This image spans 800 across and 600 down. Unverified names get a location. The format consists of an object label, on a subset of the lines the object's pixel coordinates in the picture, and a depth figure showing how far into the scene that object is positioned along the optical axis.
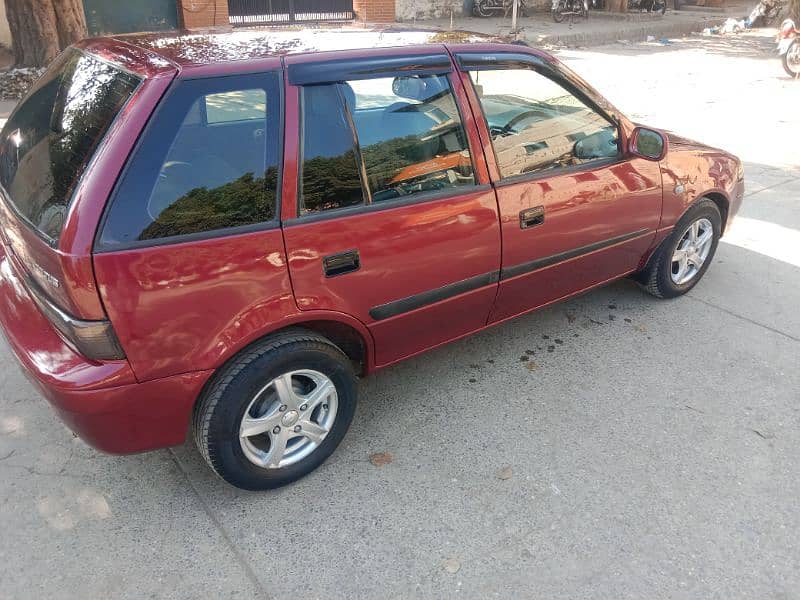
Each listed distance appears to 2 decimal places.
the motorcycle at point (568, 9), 17.80
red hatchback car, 2.08
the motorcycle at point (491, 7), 17.16
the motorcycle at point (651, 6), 20.41
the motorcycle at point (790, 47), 11.49
